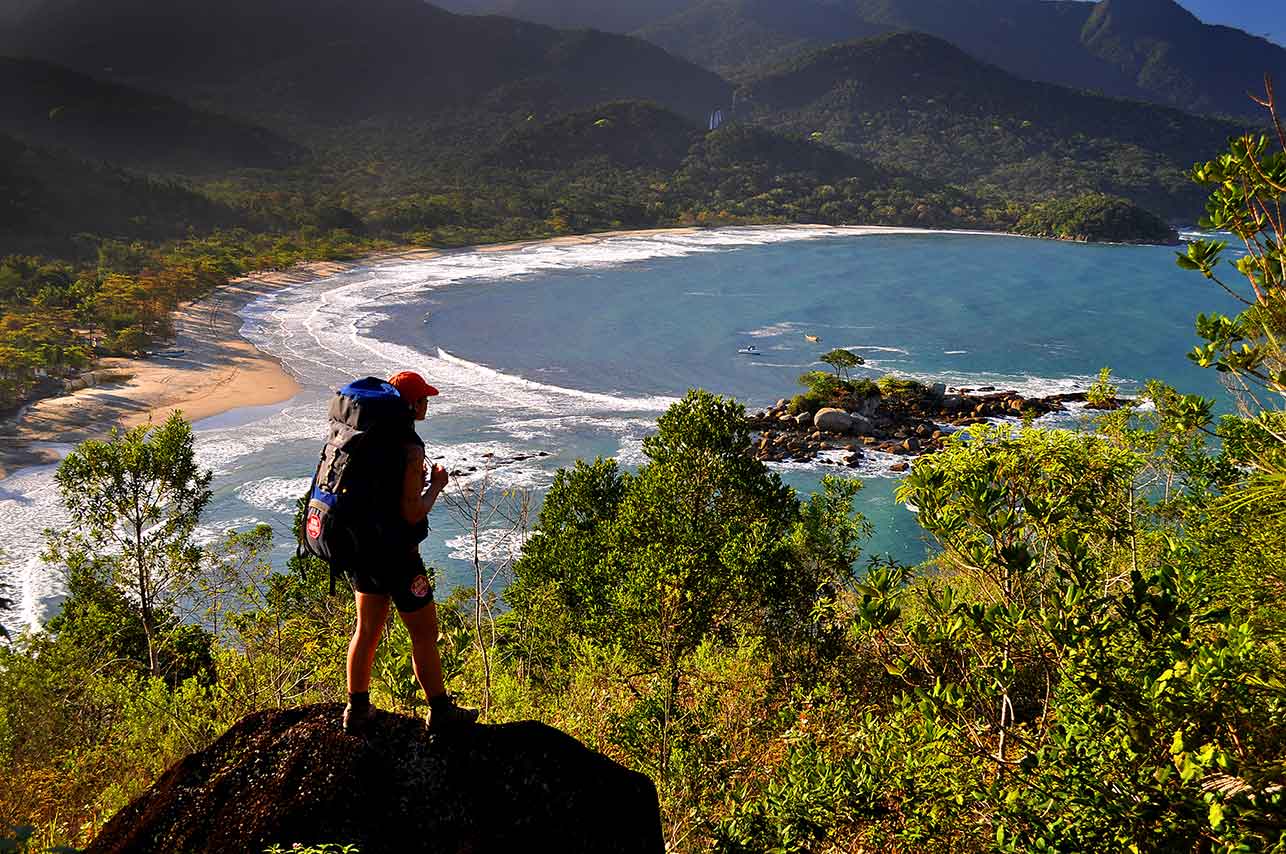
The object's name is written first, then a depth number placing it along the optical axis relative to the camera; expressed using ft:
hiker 13.17
